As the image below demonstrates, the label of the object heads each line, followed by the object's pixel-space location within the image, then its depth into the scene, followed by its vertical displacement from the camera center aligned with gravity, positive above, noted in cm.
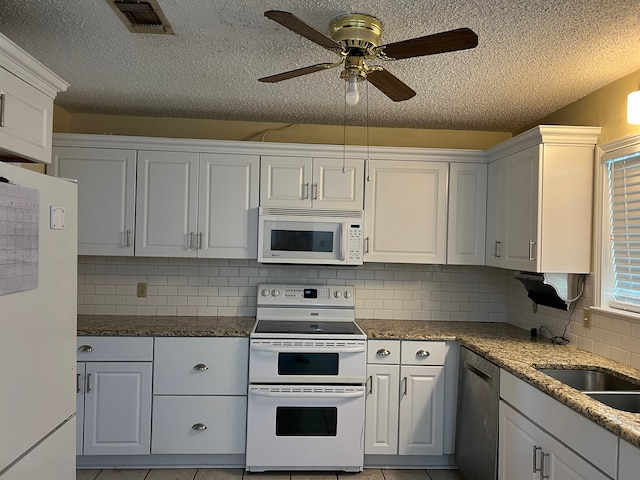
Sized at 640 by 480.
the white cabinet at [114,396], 291 -97
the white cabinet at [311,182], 327 +42
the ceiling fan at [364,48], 162 +70
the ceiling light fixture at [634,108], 215 +65
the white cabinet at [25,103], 169 +51
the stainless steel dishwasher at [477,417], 251 -97
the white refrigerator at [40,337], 143 -34
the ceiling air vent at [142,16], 179 +89
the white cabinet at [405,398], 303 -98
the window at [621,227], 238 +12
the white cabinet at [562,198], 263 +28
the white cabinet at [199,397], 294 -97
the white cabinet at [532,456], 180 -88
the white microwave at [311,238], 322 +3
